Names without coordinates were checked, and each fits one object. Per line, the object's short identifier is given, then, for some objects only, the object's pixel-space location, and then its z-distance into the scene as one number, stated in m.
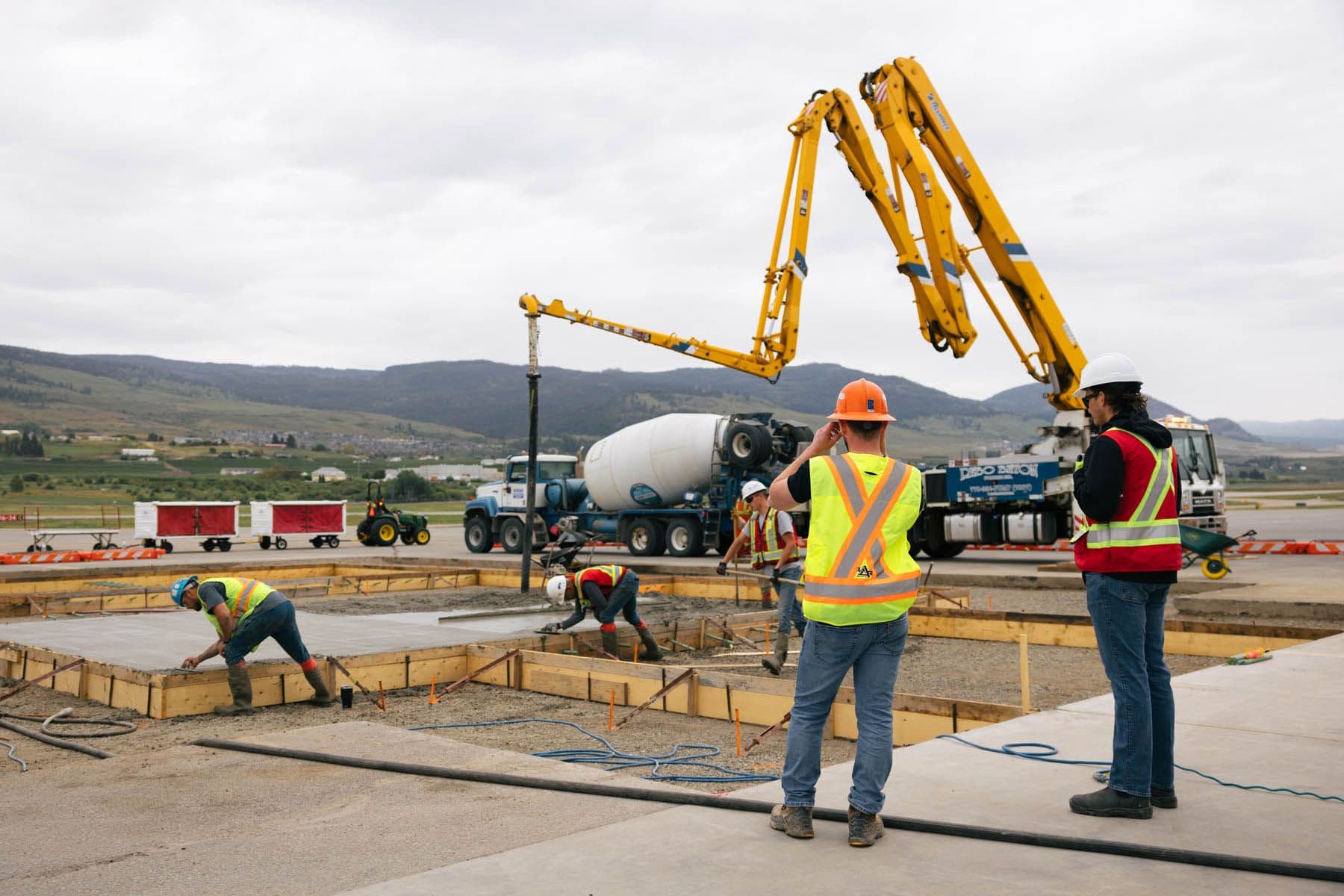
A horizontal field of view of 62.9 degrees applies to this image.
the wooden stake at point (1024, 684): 6.86
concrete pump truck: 20.11
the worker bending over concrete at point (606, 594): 10.57
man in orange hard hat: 4.08
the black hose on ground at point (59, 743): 6.96
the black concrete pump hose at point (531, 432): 15.28
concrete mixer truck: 23.30
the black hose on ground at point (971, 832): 3.56
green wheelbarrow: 17.17
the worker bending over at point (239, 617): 8.39
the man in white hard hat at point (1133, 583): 4.21
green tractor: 32.50
